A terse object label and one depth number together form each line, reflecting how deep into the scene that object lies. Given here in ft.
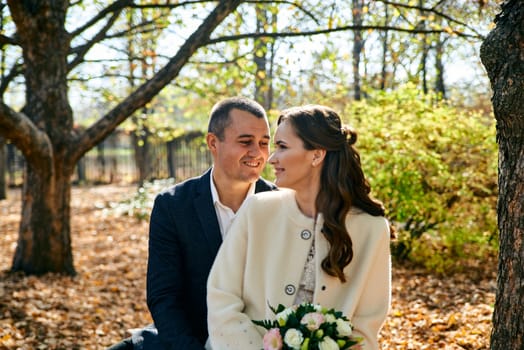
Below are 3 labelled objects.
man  9.61
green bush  22.98
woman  8.53
